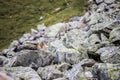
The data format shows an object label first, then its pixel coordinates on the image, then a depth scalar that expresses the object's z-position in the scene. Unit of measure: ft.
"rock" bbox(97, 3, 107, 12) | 130.84
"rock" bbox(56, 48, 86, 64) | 72.51
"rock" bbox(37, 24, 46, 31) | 156.88
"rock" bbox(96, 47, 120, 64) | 62.54
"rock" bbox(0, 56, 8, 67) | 84.35
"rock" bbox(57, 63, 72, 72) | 67.67
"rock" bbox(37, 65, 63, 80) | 63.01
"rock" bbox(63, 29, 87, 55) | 78.70
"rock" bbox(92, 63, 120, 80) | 52.49
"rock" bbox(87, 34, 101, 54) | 73.48
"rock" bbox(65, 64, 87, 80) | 58.75
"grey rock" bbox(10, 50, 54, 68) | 73.13
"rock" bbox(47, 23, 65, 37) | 121.20
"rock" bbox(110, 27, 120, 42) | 74.49
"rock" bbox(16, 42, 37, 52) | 92.64
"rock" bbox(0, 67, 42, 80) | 62.34
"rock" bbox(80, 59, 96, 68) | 63.05
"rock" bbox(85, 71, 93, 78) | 57.93
